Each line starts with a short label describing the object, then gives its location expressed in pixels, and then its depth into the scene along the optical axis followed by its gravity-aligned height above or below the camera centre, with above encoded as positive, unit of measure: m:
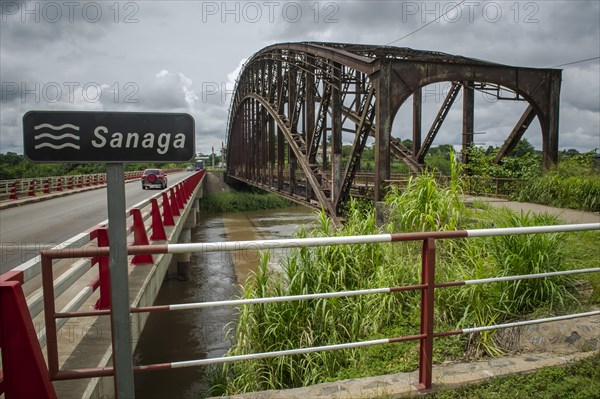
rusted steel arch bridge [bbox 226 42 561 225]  11.10 +1.93
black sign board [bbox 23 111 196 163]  2.22 +0.13
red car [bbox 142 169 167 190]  36.36 -1.48
